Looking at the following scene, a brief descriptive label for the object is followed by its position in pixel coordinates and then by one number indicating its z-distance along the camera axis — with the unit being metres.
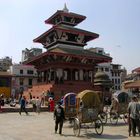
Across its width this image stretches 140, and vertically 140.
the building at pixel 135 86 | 35.83
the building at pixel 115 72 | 62.21
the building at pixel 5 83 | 36.20
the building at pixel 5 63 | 62.13
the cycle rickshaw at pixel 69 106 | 11.06
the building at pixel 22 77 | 50.55
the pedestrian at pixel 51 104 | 18.22
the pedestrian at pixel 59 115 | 9.28
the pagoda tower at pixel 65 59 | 23.10
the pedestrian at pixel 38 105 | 17.42
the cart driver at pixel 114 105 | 12.27
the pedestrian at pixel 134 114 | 8.69
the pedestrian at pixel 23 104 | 16.63
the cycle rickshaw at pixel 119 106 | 12.37
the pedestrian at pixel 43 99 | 21.15
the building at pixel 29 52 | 60.13
